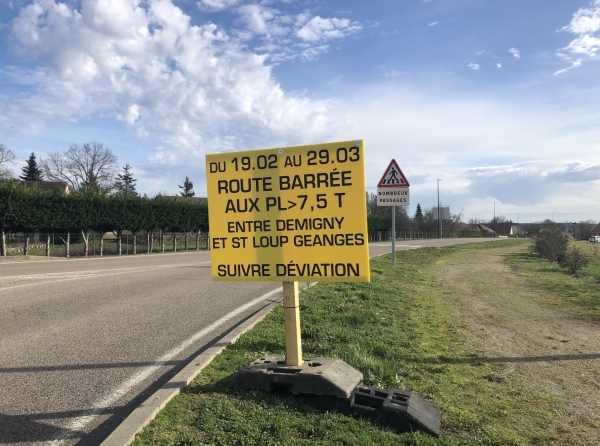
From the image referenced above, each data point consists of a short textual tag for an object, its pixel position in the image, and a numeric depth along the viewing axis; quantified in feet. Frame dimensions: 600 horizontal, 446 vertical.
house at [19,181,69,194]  175.94
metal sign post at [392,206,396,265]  47.25
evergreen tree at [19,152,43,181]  214.48
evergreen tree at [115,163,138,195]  260.99
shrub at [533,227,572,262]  80.84
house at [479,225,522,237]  425.36
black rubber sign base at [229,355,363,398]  12.44
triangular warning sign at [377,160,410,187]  45.80
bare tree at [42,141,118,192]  214.90
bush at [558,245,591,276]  60.75
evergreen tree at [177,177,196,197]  300.85
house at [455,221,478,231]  430.20
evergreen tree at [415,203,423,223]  382.61
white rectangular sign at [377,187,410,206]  45.96
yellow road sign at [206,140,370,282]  13.39
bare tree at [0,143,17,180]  185.60
